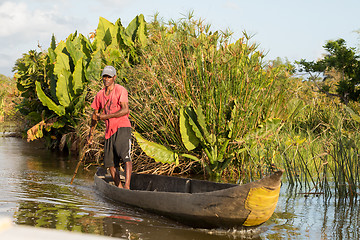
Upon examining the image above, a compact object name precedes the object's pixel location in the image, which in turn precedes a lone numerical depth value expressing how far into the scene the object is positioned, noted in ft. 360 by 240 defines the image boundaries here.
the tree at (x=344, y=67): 58.49
